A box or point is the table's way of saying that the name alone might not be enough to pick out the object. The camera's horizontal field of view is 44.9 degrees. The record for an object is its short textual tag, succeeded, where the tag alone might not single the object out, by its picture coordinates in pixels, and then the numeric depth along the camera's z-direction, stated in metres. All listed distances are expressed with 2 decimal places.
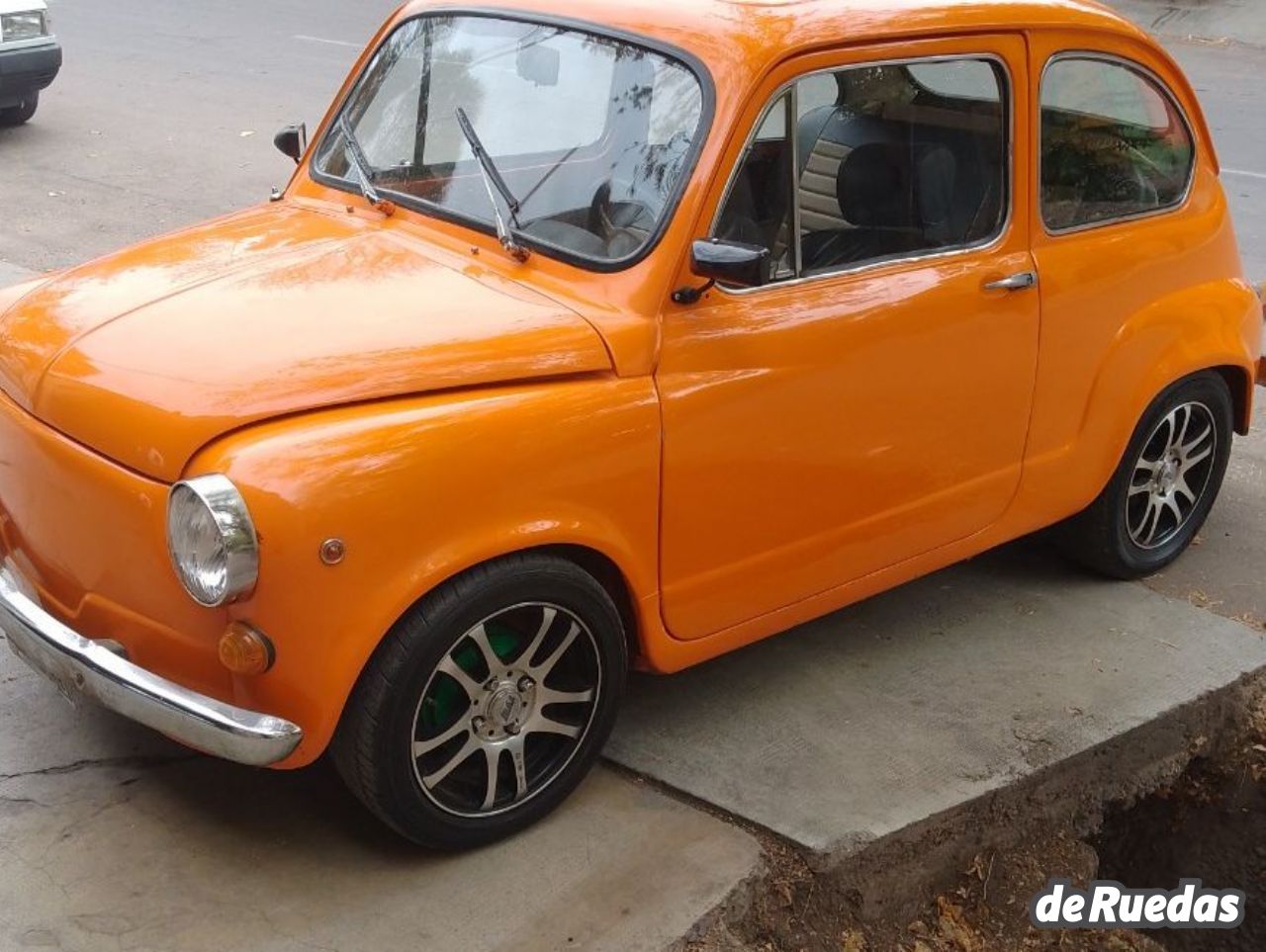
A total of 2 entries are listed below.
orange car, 3.07
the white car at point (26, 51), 10.72
